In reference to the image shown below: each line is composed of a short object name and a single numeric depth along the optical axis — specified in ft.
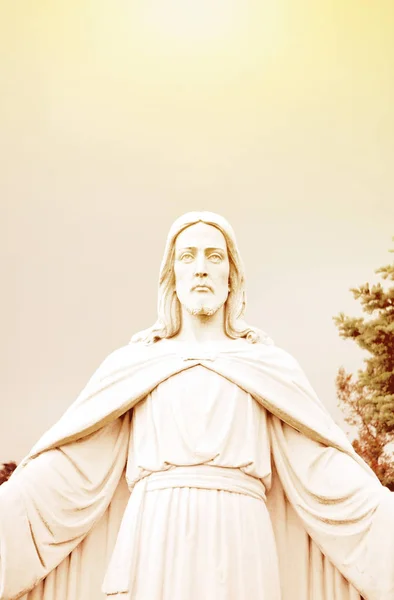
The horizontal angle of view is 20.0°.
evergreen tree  36.99
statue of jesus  20.92
